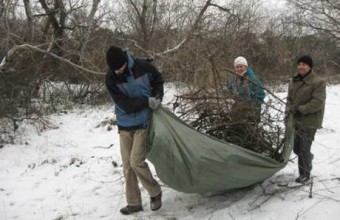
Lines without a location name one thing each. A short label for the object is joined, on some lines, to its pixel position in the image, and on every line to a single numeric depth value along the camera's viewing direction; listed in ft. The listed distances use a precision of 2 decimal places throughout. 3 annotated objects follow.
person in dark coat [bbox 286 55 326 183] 13.60
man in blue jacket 13.65
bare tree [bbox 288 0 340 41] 54.60
